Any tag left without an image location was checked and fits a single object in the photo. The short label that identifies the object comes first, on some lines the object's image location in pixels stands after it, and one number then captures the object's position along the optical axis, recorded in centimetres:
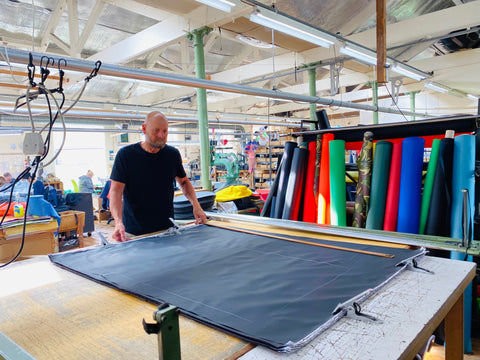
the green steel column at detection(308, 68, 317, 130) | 749
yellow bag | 459
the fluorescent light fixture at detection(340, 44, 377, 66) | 477
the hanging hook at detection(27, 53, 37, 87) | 154
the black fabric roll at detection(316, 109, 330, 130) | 327
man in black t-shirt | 229
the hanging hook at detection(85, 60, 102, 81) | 185
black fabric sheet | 89
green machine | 716
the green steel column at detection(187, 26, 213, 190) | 509
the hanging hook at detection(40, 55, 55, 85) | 161
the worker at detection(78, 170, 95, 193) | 980
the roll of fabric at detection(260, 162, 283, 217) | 304
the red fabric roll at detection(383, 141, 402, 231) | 229
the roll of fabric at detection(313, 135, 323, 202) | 279
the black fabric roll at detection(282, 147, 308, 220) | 283
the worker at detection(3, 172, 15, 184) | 818
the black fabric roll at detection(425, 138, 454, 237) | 211
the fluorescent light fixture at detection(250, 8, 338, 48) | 357
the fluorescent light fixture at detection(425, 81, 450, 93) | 814
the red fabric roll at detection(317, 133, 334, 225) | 264
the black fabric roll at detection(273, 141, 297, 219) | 291
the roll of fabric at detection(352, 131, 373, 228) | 248
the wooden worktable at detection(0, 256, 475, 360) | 79
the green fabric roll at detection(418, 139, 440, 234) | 220
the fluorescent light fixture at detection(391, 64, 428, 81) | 618
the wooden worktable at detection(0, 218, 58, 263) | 394
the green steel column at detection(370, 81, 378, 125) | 849
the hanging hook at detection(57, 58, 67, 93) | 156
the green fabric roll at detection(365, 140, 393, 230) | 236
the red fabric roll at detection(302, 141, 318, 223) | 282
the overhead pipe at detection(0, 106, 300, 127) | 701
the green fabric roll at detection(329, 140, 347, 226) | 256
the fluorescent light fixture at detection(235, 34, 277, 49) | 534
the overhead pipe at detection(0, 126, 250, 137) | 894
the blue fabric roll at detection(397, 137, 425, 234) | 220
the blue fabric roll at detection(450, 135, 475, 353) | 202
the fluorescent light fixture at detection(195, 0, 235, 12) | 327
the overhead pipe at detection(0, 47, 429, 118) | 233
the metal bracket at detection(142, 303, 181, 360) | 66
